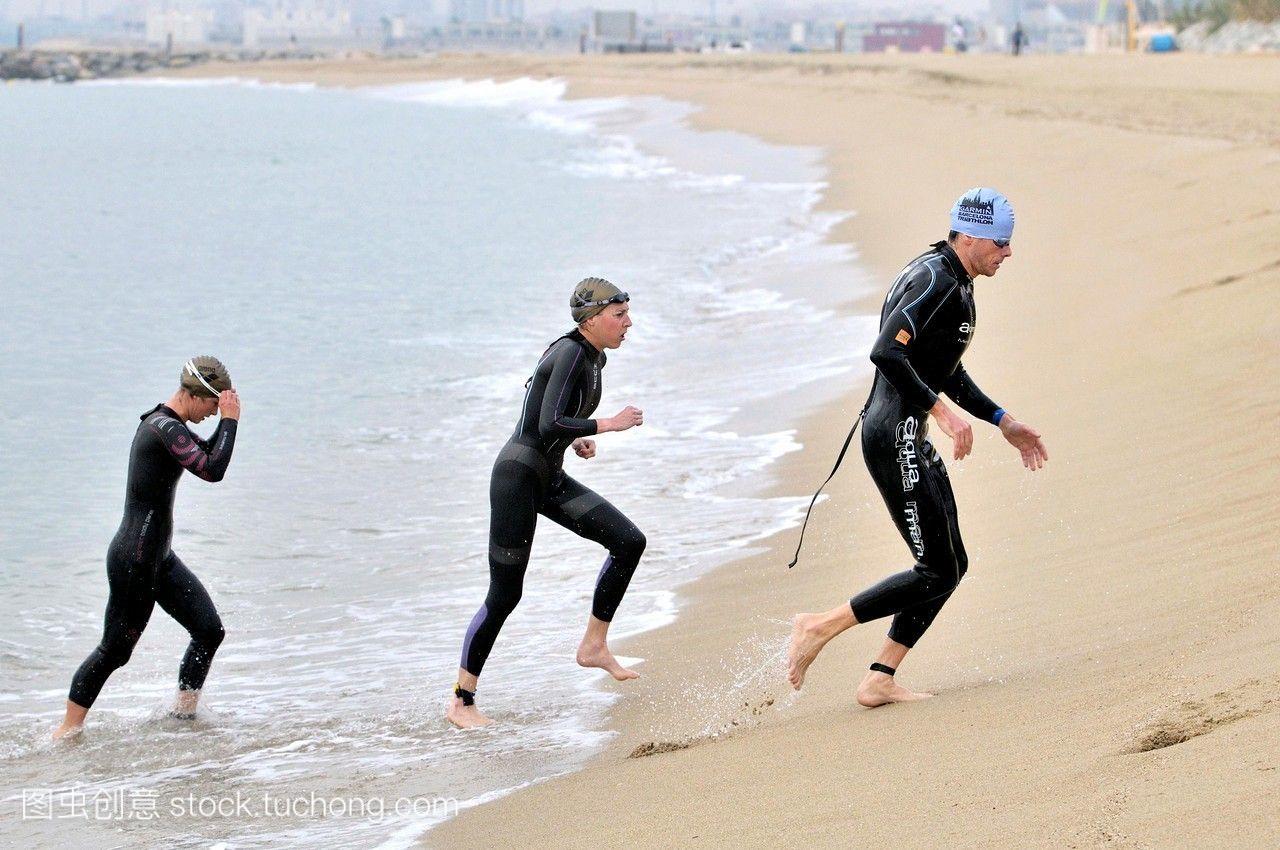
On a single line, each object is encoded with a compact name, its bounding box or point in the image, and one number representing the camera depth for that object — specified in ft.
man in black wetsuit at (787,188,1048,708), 37.83
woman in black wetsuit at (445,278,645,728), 43.65
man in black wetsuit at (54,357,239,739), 43.47
